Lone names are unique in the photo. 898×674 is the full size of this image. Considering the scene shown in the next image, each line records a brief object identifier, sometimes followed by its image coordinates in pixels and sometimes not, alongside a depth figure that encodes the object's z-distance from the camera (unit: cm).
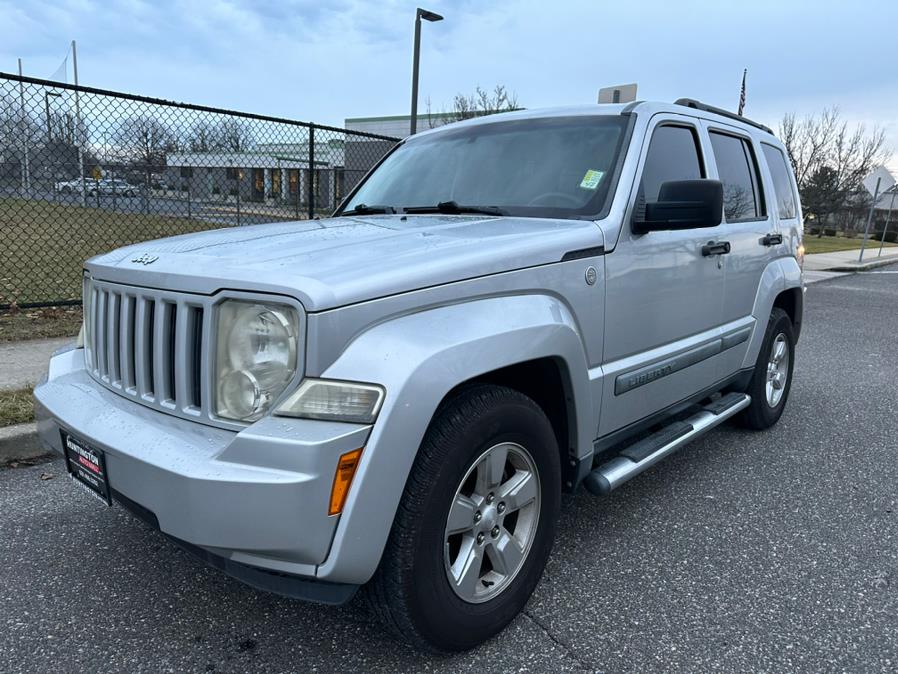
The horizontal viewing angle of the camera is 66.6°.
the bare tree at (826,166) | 4138
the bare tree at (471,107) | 3030
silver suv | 184
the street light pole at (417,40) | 1395
